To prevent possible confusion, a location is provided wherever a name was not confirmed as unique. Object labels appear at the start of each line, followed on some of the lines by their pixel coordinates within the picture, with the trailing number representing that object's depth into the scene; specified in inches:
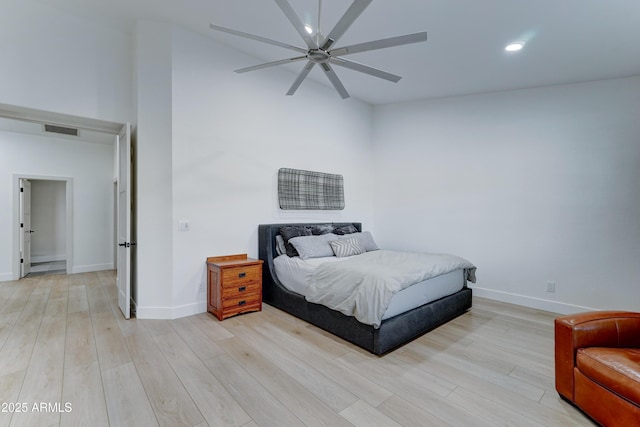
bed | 102.1
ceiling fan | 71.7
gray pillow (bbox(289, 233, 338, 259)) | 148.8
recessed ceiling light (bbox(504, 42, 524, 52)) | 120.5
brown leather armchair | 61.4
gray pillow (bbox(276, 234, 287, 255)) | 158.3
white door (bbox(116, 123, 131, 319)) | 131.5
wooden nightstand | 132.3
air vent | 203.9
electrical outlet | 150.3
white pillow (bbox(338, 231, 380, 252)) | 173.8
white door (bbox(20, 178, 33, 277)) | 214.9
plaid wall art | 173.2
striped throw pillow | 156.6
